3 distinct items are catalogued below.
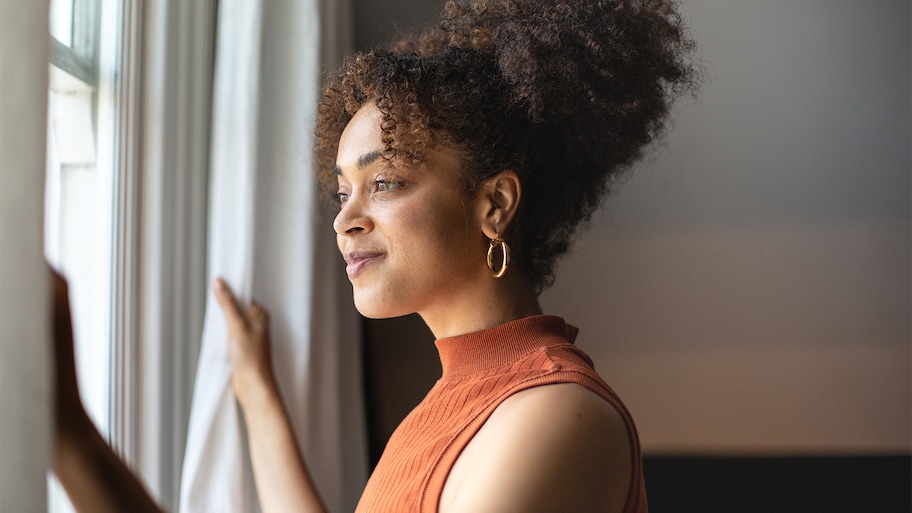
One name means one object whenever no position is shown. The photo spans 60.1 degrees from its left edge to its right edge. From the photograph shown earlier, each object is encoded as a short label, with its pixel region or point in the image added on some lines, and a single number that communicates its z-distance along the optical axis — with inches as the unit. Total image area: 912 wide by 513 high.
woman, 40.2
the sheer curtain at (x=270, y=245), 54.1
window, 50.7
